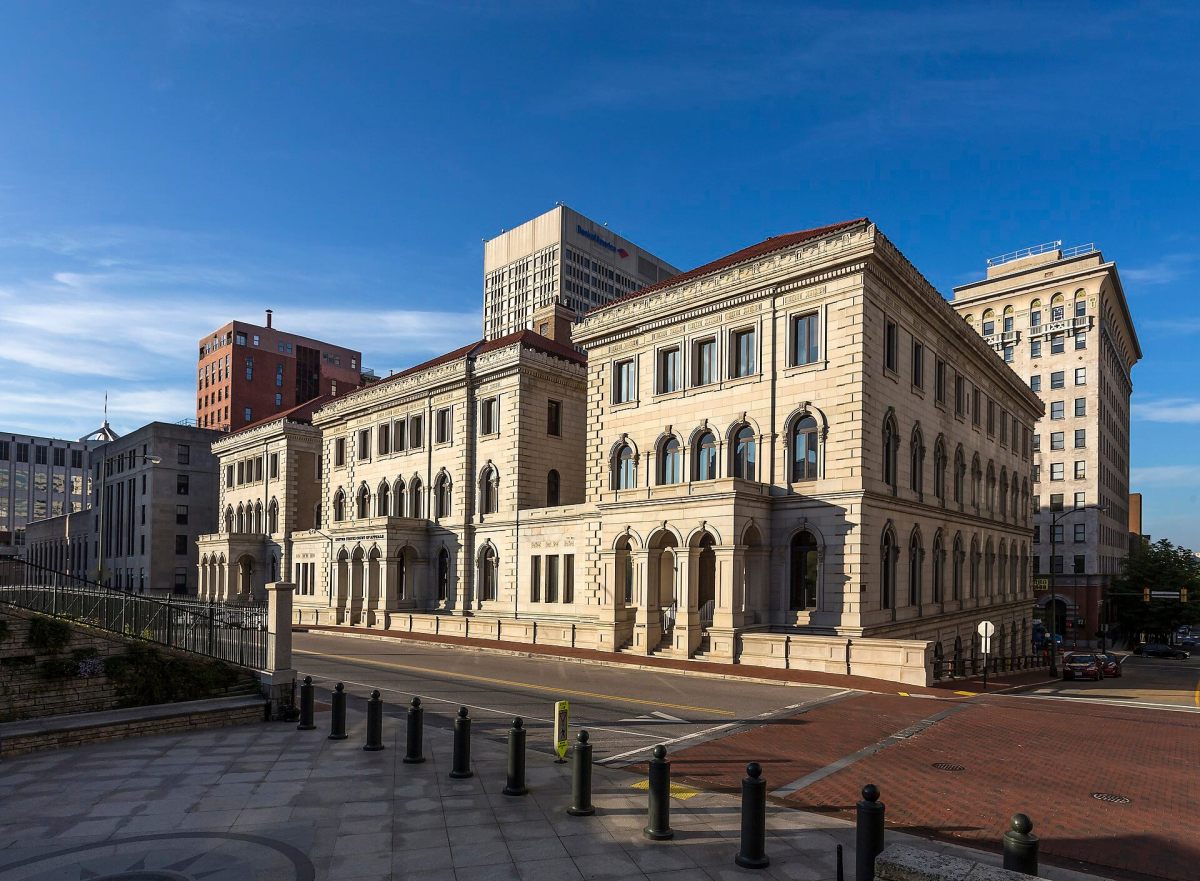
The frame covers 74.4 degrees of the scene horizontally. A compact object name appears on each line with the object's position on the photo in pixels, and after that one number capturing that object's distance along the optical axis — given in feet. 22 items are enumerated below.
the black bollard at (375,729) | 43.14
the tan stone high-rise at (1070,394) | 251.39
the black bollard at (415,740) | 40.52
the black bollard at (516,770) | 35.22
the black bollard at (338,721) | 46.03
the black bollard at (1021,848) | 20.06
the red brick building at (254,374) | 330.75
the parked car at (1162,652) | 217.77
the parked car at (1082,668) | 122.83
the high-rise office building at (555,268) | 454.07
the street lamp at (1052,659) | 120.78
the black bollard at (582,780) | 32.53
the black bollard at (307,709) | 48.44
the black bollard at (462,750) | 37.96
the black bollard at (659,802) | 29.94
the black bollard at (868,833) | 24.07
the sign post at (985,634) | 80.79
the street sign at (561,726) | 40.22
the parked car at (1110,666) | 133.45
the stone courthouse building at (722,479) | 94.12
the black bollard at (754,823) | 27.32
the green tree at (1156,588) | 231.91
